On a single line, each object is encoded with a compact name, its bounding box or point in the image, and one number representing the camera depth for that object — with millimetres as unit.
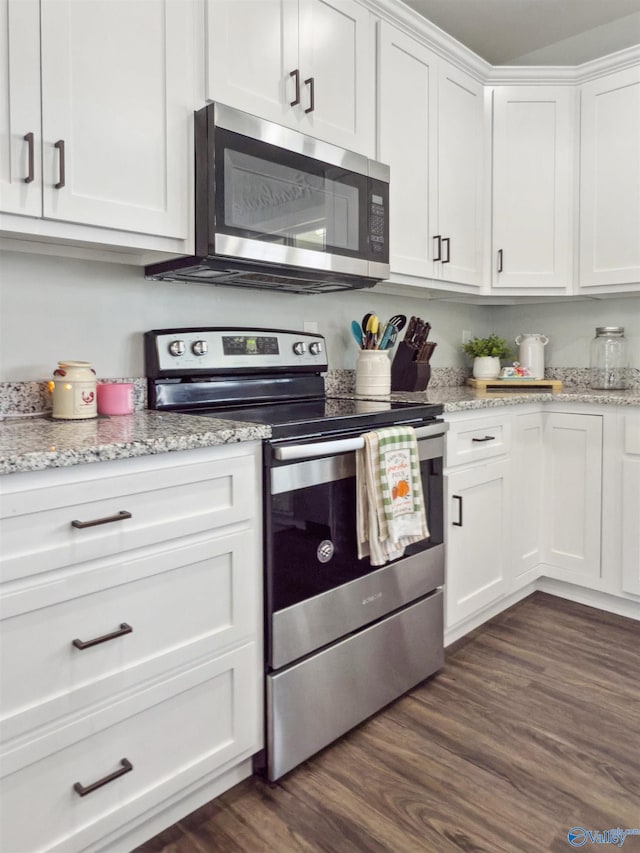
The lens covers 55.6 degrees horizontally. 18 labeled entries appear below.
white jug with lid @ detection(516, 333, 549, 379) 3078
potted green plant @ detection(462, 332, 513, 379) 3027
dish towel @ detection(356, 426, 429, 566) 1636
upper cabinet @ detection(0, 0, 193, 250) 1310
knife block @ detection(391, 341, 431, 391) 2492
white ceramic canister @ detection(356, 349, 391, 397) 2342
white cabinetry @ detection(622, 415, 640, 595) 2375
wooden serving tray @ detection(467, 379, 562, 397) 2729
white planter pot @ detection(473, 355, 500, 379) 3023
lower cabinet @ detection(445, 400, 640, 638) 2172
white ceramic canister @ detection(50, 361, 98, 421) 1535
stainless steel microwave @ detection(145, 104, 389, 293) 1616
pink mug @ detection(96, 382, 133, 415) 1648
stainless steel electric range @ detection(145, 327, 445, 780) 1477
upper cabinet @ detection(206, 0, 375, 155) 1669
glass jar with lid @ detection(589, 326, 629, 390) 2857
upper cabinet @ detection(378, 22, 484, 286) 2244
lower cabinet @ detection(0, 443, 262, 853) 1067
